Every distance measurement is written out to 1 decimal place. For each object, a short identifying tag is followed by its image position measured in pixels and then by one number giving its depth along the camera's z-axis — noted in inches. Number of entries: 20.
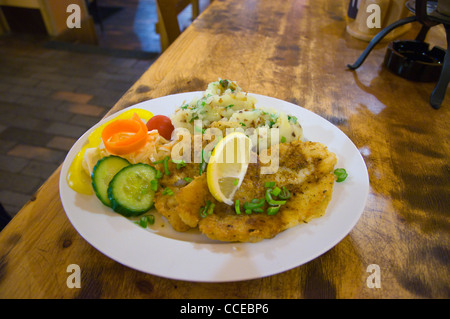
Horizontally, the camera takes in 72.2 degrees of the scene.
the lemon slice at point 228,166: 10.6
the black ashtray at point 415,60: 19.0
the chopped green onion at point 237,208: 10.7
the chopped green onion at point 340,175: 11.4
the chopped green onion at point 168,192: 11.2
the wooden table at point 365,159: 9.2
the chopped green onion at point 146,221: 10.5
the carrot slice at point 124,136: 12.3
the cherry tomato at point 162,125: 15.0
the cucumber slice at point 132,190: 10.5
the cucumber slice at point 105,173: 10.7
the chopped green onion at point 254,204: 10.7
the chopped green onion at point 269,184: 11.3
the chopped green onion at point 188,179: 11.9
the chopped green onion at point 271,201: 10.7
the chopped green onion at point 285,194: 11.1
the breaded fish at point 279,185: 10.0
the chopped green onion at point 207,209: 10.7
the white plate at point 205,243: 8.6
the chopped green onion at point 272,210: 10.5
